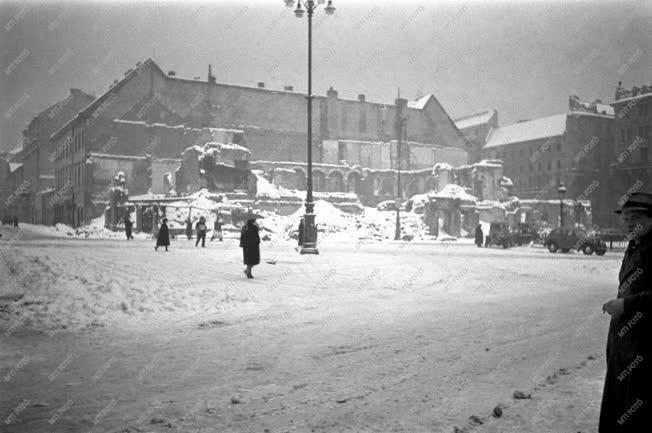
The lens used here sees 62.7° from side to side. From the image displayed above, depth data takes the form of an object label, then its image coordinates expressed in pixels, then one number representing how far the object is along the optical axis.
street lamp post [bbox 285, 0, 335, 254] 20.69
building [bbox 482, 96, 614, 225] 57.14
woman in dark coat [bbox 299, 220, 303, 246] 26.59
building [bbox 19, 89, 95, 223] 57.50
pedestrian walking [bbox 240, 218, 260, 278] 14.20
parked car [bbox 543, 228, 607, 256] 27.36
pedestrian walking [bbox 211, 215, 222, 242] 33.92
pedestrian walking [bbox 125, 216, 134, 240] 31.09
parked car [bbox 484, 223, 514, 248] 35.03
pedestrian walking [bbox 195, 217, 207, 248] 26.76
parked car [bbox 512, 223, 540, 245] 37.00
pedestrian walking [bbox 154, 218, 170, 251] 21.06
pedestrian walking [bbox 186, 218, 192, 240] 34.01
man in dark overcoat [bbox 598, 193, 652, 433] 3.30
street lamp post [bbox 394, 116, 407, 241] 41.17
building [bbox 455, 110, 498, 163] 85.38
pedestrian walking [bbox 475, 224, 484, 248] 36.06
